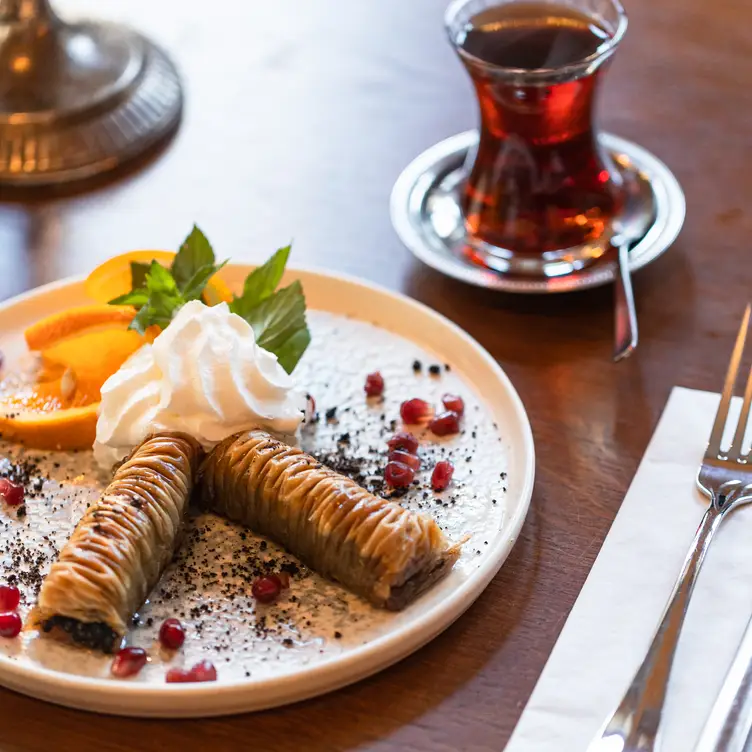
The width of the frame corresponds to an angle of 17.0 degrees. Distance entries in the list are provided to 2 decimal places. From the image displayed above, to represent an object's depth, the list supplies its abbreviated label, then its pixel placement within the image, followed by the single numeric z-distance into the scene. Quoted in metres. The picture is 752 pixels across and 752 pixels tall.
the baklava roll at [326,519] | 0.74
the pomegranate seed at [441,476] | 0.78
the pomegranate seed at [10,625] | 0.73
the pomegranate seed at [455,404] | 0.80
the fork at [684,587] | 0.71
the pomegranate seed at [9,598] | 0.74
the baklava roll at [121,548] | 0.73
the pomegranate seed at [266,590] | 0.74
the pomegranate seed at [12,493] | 0.78
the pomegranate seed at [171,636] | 0.73
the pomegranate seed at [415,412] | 0.80
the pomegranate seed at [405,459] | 0.78
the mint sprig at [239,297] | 0.80
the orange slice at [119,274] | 0.83
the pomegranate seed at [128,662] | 0.72
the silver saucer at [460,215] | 0.85
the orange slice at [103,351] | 0.81
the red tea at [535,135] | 0.84
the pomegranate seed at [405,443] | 0.79
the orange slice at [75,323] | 0.82
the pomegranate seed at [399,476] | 0.78
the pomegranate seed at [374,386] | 0.82
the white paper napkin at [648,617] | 0.72
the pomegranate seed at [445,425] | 0.80
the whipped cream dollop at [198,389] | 0.78
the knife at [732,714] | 0.70
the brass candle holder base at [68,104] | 0.94
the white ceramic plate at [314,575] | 0.72
